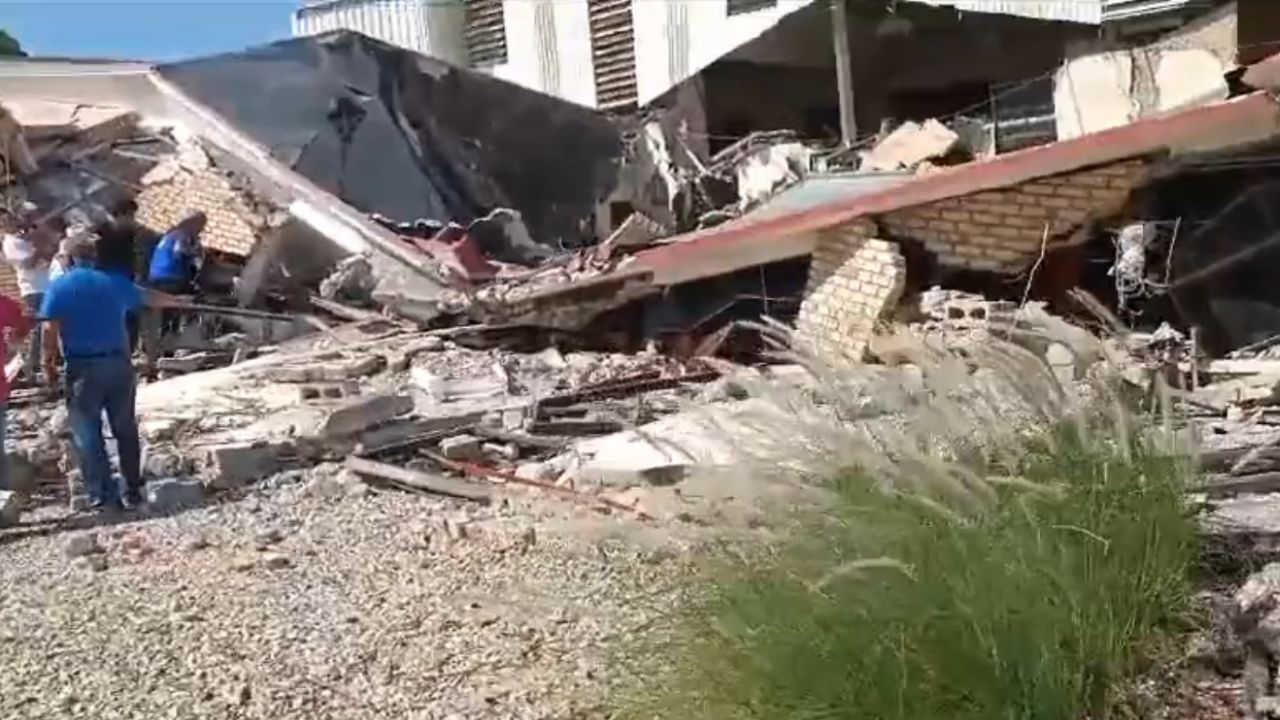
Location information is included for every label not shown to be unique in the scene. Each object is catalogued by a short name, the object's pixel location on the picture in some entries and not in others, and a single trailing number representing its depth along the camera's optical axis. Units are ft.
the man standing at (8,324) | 29.22
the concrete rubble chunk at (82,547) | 26.45
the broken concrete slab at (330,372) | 41.98
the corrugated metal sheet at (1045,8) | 54.08
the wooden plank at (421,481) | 28.04
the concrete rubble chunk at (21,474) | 31.73
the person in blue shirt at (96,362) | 28.84
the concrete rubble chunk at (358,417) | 33.27
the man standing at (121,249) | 32.48
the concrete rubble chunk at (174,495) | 29.71
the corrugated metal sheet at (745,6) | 67.87
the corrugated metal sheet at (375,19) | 84.12
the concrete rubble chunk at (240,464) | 31.42
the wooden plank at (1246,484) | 18.66
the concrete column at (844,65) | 60.44
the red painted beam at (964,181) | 32.68
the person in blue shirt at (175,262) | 50.31
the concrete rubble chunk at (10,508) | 29.43
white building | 68.90
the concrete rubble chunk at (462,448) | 31.35
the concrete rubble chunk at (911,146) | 51.72
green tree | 110.11
